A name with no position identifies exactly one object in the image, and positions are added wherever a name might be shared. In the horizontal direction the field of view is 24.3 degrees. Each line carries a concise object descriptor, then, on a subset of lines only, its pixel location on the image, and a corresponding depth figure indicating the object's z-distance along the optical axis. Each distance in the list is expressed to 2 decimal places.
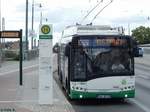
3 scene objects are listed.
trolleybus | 12.14
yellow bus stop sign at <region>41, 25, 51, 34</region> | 11.56
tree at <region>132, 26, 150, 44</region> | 82.82
